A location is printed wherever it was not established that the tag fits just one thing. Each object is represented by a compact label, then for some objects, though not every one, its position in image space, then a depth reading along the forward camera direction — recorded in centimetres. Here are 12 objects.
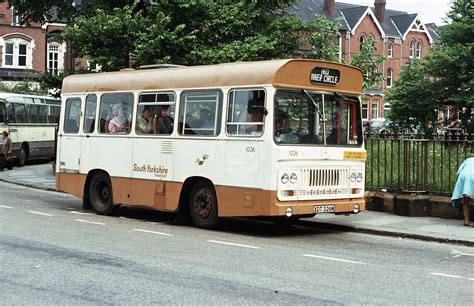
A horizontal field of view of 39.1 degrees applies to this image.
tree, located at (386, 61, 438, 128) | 2638
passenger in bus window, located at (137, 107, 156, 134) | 1333
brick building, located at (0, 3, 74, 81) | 5691
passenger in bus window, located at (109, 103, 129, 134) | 1392
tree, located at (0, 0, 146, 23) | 2338
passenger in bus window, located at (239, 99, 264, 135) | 1122
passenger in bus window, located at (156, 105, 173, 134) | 1295
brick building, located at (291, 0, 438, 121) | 7119
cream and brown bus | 1117
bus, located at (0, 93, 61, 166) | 3031
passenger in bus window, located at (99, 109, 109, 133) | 1437
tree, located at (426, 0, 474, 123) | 2442
